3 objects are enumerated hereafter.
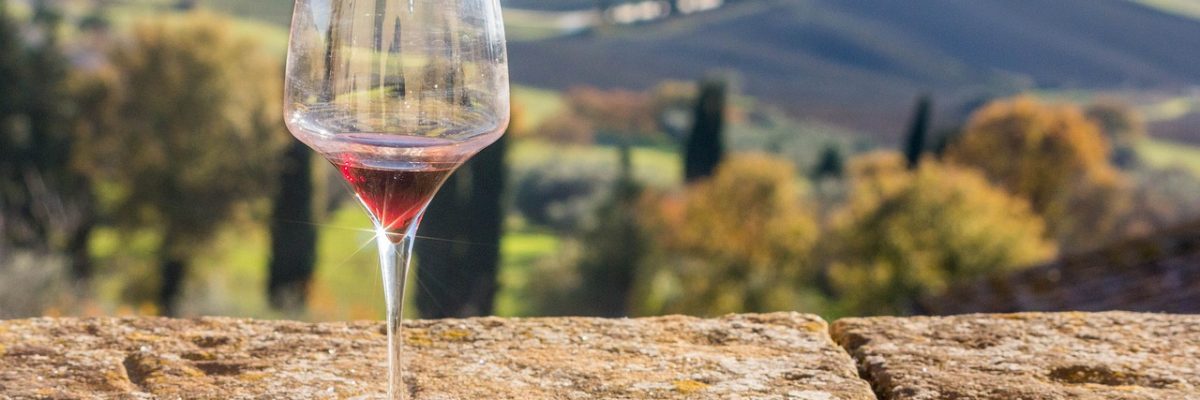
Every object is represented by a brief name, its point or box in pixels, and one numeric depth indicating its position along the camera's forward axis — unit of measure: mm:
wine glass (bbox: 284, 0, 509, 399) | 1193
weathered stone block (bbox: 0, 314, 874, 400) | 1562
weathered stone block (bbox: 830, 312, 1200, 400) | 1590
